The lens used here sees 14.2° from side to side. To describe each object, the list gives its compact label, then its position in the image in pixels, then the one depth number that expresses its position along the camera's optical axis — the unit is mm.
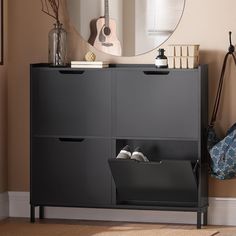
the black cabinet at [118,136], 6295
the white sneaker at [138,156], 6348
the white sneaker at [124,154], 6348
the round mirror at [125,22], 6575
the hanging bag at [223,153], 6241
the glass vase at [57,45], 6625
